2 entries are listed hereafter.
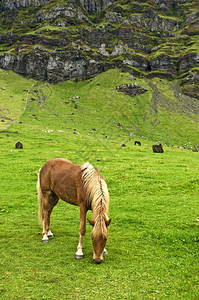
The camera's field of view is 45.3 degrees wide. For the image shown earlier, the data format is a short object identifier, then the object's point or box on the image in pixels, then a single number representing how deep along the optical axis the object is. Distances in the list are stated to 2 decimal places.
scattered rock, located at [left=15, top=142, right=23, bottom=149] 48.51
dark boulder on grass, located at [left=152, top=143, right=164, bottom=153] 52.33
